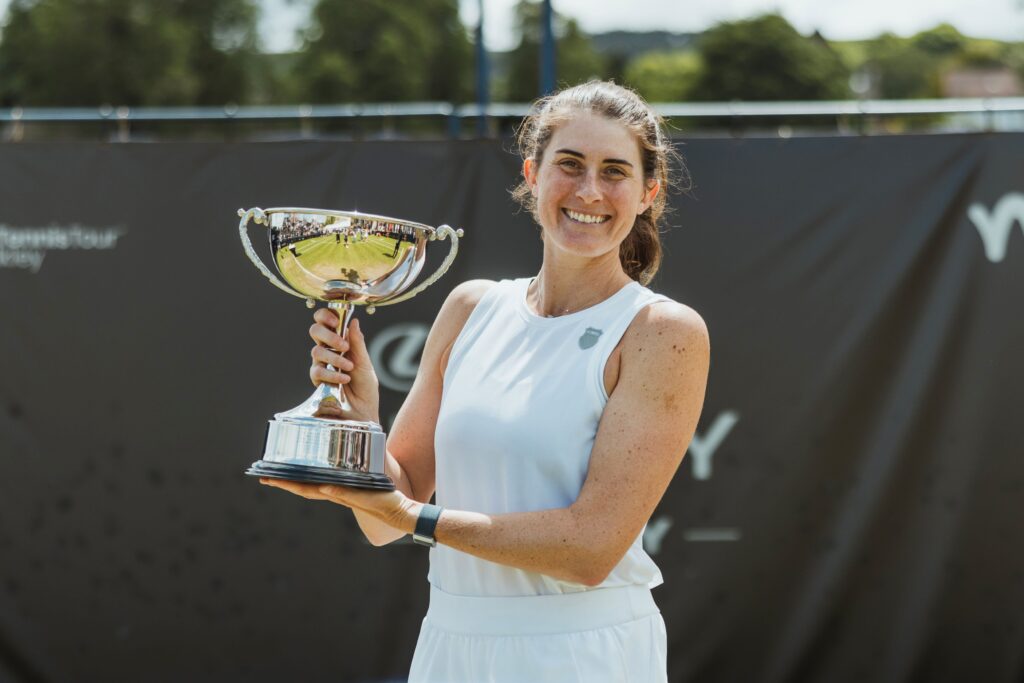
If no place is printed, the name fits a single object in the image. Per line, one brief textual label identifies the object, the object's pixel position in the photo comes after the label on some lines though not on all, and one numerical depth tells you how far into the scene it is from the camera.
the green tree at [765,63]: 66.06
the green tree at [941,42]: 95.05
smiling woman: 1.93
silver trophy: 2.02
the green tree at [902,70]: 83.75
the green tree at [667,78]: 72.00
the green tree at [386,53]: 53.84
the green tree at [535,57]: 51.38
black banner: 4.09
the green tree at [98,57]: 46.81
